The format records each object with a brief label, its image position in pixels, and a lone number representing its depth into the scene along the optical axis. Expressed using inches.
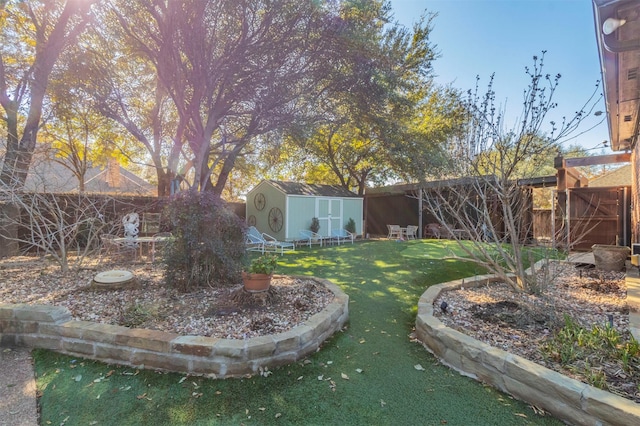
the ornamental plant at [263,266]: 140.3
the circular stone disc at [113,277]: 161.0
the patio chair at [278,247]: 348.4
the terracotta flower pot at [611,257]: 217.5
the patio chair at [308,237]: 443.8
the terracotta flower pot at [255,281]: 140.3
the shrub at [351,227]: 517.3
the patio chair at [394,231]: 505.0
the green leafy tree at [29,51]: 281.4
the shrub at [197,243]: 162.9
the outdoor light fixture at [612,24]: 115.3
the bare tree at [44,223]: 180.8
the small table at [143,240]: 243.6
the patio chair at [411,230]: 491.8
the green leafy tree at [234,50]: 211.9
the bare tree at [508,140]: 124.6
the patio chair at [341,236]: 476.4
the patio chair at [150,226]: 334.6
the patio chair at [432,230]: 457.2
